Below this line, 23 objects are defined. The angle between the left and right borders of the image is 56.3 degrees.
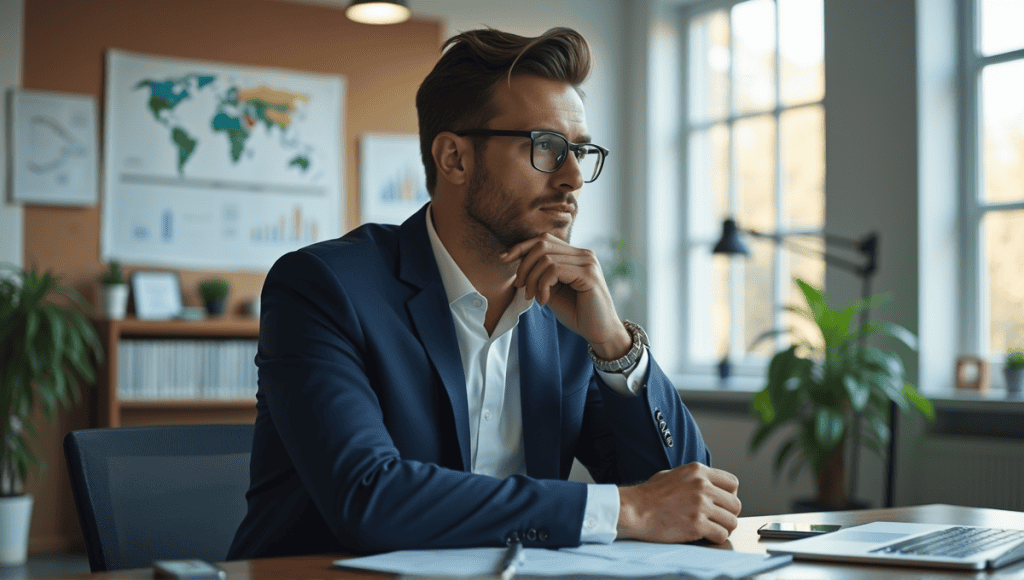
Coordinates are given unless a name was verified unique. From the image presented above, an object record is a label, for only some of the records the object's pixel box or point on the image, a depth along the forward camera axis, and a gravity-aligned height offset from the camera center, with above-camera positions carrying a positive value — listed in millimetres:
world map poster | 5008 +730
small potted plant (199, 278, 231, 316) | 5012 +16
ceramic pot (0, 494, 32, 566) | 4328 -1062
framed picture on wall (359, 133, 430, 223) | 5547 +706
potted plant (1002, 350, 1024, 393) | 3986 -308
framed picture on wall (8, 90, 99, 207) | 4809 +749
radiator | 3830 -725
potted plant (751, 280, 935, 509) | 3828 -366
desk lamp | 4172 +223
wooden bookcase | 4684 -499
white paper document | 1028 -301
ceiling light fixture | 3986 +1213
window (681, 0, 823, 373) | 5281 +821
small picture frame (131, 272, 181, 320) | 4926 +4
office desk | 1054 -310
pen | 1018 -294
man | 1233 -120
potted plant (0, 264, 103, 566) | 4328 -336
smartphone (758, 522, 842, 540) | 1310 -324
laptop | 1113 -308
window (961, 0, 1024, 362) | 4297 +571
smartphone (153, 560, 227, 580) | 993 -290
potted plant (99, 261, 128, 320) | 4754 +23
